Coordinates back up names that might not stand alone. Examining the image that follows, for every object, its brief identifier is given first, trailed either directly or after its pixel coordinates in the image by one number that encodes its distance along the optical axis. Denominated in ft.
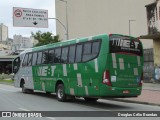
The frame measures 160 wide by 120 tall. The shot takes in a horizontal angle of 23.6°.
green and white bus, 53.67
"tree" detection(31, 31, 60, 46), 172.76
